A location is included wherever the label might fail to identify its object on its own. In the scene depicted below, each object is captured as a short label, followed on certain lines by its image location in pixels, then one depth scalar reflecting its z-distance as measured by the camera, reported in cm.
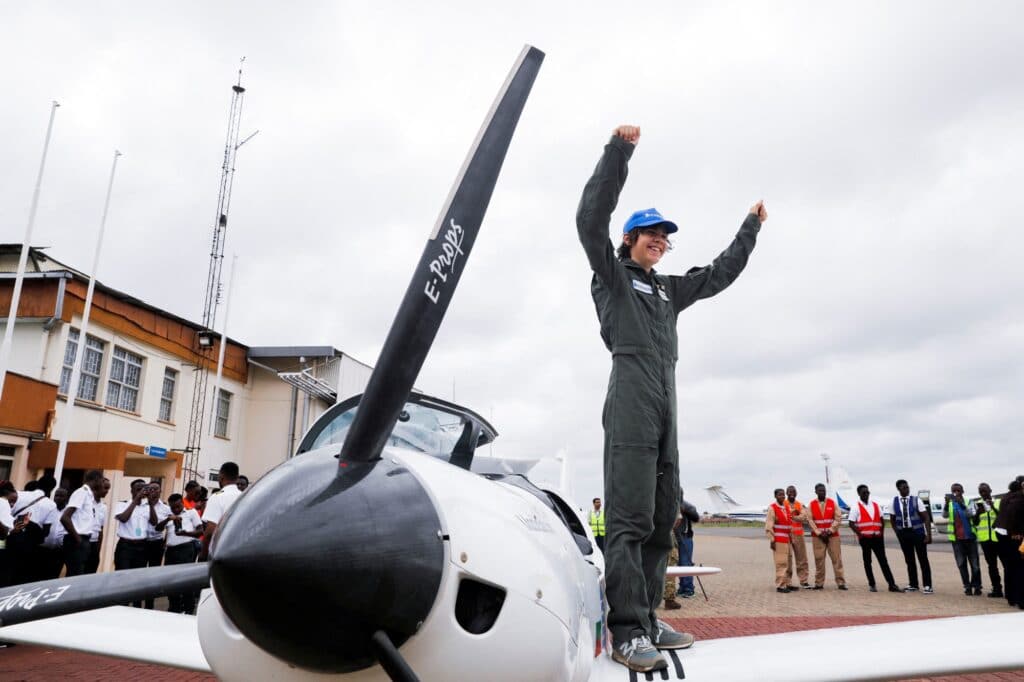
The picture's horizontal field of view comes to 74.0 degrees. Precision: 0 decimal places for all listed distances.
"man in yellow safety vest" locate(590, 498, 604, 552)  1606
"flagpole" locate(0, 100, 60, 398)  1146
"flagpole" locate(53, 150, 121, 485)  1177
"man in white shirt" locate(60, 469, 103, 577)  784
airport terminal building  1347
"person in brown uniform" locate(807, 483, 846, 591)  1191
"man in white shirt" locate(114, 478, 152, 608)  852
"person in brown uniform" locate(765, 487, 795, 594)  1184
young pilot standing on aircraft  271
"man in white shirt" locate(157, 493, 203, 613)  883
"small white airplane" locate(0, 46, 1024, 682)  153
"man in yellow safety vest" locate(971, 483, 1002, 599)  1027
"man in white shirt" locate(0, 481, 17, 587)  696
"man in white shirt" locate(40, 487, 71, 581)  793
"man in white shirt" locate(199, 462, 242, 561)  723
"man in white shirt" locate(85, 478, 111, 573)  848
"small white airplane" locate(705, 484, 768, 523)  5291
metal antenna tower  1859
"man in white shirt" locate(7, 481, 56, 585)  748
